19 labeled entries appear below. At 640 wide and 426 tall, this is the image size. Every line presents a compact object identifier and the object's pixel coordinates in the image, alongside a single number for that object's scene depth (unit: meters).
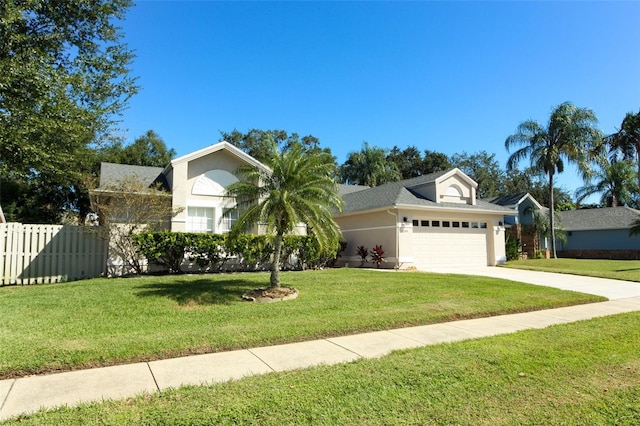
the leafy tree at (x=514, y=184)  53.27
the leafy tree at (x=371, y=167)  38.41
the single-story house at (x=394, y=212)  16.84
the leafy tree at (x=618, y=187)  43.75
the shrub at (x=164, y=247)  13.66
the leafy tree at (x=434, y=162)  48.56
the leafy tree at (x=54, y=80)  10.92
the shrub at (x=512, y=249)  24.08
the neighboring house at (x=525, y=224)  28.12
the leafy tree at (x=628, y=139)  21.86
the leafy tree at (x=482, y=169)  53.03
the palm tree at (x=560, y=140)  24.97
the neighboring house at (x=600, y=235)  29.83
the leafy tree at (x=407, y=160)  49.59
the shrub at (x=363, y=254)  19.84
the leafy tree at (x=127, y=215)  14.15
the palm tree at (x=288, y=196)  9.63
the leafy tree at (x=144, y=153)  30.85
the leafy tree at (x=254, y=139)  41.91
